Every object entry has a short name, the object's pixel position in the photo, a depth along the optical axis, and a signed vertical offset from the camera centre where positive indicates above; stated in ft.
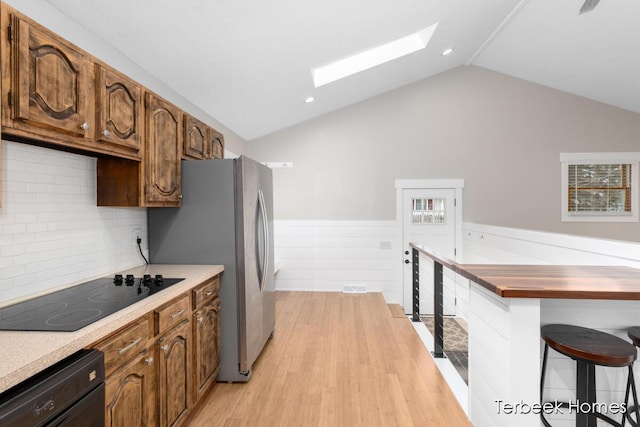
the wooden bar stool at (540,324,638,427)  4.56 -2.10
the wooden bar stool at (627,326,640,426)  4.82 -2.01
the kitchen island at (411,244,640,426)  4.67 -1.88
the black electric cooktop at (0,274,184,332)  4.31 -1.48
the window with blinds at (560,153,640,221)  15.76 +1.13
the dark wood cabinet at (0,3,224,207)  3.99 +1.65
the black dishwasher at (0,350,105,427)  3.04 -1.93
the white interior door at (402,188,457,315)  16.55 -0.84
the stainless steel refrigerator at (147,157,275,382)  8.18 -0.66
